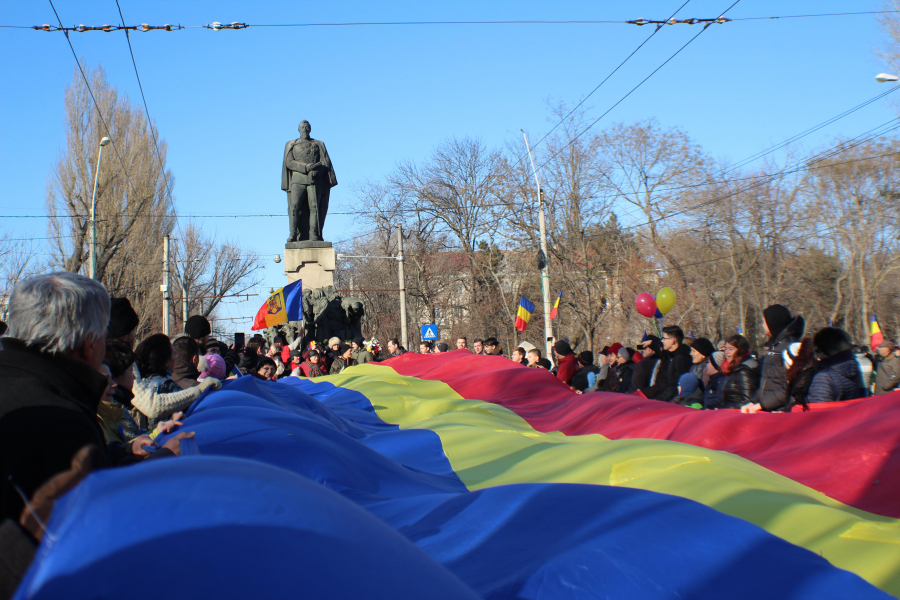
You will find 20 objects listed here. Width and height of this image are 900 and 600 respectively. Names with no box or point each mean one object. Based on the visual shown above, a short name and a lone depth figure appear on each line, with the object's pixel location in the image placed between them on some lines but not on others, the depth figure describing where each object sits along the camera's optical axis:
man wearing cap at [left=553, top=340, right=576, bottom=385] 11.22
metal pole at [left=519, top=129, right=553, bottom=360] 18.83
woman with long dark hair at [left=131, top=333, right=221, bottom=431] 4.45
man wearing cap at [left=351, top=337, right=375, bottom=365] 14.34
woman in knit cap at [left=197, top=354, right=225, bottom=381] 6.76
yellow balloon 14.59
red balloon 15.20
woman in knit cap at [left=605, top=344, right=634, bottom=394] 9.61
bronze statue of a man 15.26
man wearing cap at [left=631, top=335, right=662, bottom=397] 8.70
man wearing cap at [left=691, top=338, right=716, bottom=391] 7.50
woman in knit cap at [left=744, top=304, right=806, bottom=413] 6.29
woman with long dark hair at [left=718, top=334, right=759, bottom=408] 6.73
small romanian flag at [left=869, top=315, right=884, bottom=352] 13.57
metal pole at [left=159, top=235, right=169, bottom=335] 27.22
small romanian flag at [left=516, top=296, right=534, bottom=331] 19.50
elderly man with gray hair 1.65
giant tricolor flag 1.33
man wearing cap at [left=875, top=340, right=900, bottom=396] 9.30
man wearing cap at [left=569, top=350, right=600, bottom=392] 11.15
